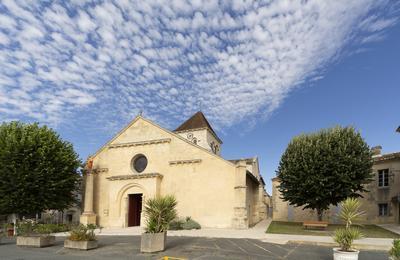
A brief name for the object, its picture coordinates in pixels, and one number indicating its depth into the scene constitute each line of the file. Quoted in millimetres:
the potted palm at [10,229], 21597
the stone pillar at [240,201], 22219
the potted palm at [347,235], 8930
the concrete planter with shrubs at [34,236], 14062
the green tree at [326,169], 21656
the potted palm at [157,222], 12084
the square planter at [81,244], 12953
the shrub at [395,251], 7508
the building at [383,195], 28906
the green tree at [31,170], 22328
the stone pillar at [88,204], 26078
